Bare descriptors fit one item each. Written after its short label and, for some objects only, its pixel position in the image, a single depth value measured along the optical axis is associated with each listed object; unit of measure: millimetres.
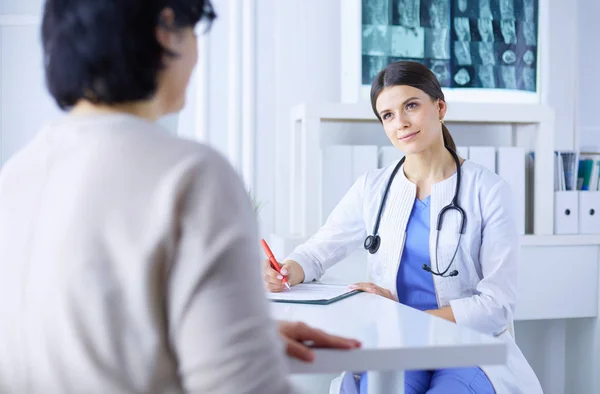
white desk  858
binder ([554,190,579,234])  2662
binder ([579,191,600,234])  2674
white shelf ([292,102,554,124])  2551
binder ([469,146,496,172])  2602
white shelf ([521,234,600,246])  2572
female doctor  1592
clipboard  1323
